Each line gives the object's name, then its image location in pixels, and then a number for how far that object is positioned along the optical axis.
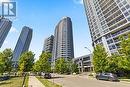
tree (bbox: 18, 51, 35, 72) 25.90
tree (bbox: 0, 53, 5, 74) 17.95
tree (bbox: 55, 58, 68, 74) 38.40
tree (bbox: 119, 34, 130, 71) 14.05
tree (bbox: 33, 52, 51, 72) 22.50
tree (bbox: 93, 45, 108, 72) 18.75
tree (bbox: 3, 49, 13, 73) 23.70
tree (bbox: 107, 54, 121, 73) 18.47
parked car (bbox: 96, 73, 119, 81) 13.77
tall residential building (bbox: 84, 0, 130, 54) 31.60
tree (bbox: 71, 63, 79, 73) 41.44
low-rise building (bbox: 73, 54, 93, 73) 53.41
